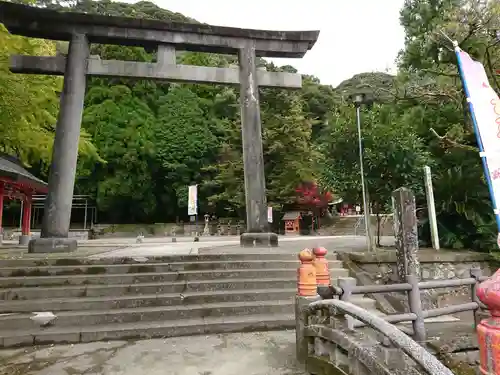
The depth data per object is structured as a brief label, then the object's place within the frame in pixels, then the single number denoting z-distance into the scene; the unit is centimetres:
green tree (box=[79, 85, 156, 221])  3005
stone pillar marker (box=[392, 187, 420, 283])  640
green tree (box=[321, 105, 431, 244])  882
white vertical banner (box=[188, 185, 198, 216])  2483
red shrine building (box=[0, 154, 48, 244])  1207
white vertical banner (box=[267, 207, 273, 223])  2405
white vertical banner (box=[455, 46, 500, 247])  576
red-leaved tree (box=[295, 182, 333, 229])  2478
